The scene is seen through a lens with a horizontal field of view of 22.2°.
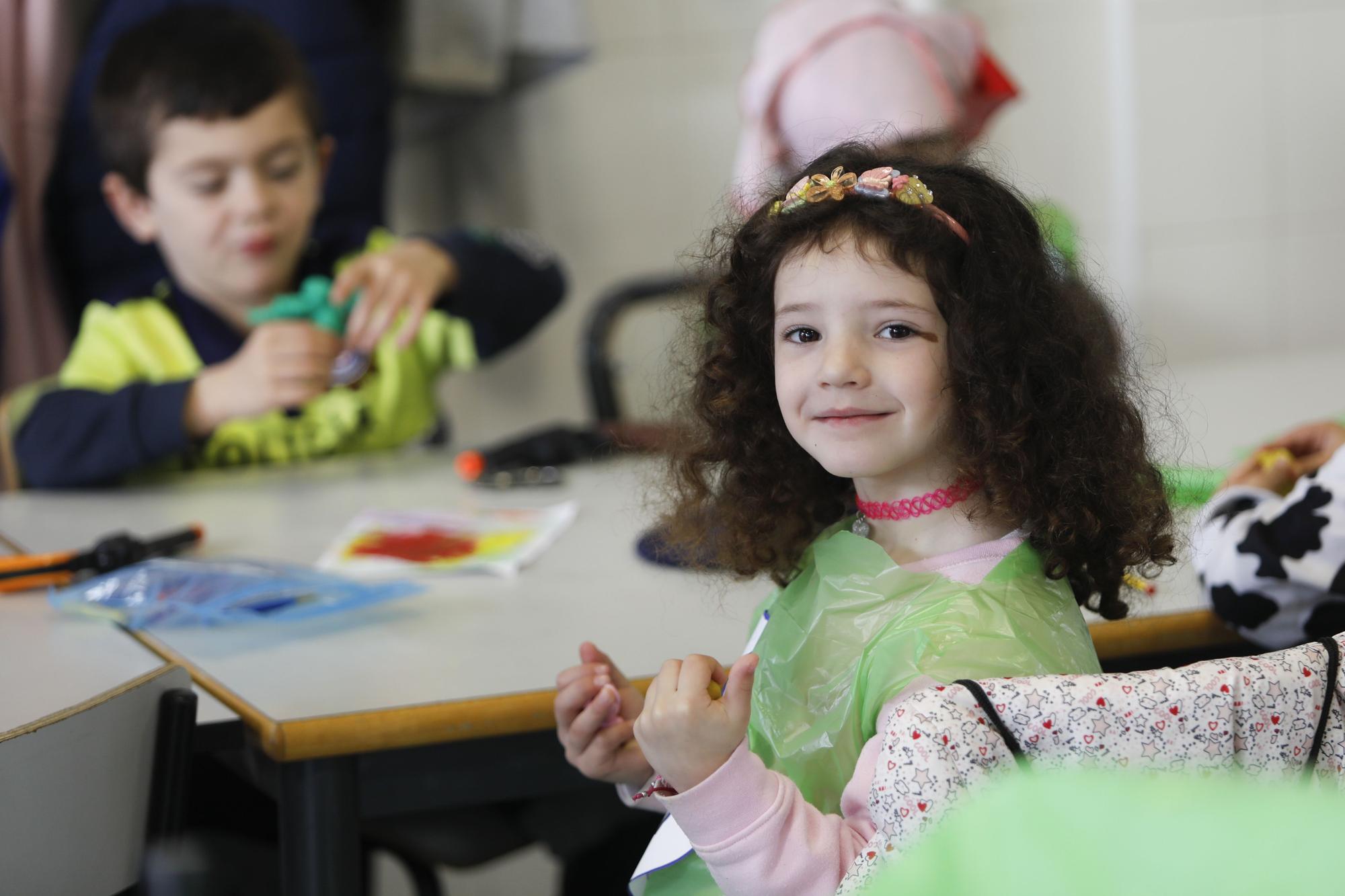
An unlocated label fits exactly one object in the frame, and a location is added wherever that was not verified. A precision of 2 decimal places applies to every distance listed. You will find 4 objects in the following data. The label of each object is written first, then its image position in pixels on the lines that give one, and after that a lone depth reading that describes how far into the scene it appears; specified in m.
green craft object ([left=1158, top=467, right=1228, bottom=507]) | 2.05
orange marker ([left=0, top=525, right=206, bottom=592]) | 2.13
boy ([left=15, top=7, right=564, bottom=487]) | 2.75
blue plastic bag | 2.00
